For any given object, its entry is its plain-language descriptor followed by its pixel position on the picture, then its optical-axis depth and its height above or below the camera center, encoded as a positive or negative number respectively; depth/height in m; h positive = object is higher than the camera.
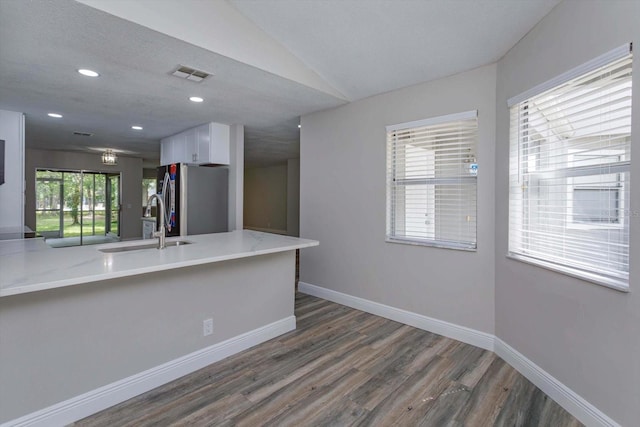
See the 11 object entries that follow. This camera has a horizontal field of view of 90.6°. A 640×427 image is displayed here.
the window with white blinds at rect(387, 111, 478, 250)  2.81 +0.27
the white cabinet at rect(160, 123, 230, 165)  4.51 +0.95
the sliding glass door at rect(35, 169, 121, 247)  7.21 +0.03
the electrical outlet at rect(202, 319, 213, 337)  2.39 -0.90
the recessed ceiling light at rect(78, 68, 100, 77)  2.58 +1.12
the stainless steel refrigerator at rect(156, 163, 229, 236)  4.42 +0.14
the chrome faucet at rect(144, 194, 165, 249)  2.49 -0.15
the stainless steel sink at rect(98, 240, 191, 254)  2.39 -0.31
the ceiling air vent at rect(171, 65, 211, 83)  2.55 +1.12
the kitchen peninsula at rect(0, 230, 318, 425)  1.62 -0.70
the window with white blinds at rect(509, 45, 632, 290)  1.63 +0.23
